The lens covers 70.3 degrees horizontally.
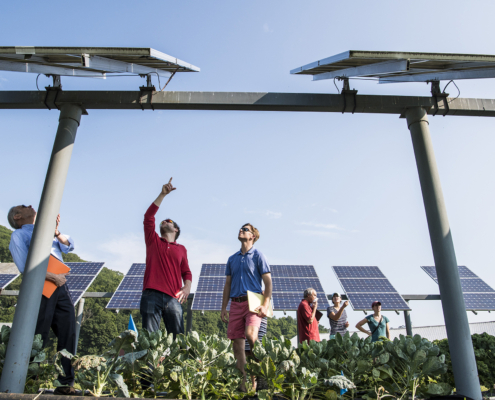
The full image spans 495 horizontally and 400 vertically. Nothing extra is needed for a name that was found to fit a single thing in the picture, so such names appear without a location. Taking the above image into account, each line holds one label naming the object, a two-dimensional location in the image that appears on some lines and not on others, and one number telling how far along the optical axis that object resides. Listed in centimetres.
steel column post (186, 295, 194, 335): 710
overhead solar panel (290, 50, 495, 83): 356
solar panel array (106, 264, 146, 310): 840
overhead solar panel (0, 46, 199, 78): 359
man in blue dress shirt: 363
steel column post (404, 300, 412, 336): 802
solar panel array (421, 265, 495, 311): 898
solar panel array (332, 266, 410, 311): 826
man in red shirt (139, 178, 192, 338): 370
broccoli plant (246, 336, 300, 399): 275
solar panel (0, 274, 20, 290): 871
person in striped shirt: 677
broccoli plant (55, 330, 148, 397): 268
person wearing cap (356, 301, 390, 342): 647
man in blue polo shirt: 348
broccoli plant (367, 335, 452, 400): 286
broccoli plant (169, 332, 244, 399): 279
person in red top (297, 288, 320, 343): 539
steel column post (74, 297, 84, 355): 726
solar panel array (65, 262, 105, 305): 831
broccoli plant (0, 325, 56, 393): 336
